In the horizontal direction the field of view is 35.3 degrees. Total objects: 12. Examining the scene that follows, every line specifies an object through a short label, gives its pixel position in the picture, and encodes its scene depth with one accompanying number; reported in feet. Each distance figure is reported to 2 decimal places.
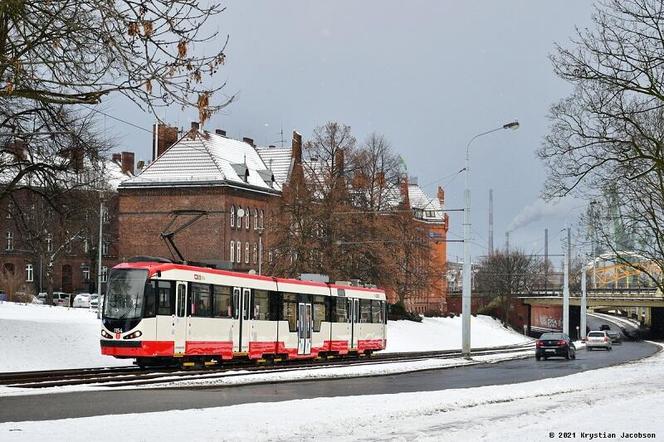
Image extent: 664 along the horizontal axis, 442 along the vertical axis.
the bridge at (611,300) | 356.79
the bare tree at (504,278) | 350.23
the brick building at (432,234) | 245.24
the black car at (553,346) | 159.02
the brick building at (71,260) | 314.35
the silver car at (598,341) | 224.94
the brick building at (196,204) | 274.77
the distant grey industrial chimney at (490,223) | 453.62
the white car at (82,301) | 259.60
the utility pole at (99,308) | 148.03
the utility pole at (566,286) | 235.40
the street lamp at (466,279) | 146.82
